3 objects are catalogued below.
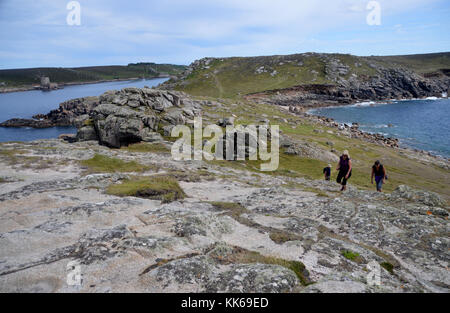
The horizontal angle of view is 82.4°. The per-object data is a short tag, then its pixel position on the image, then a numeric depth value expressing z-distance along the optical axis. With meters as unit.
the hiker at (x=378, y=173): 26.38
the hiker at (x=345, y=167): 24.41
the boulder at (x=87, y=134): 60.94
